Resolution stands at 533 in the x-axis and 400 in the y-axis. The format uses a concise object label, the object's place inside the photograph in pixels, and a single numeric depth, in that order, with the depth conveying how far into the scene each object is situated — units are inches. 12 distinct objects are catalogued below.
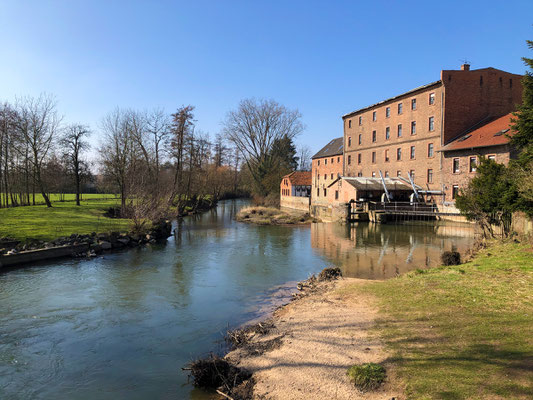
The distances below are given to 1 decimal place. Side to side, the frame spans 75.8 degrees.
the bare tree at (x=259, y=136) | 2150.6
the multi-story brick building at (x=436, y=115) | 1332.4
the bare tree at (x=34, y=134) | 1152.2
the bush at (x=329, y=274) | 482.9
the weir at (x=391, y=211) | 1309.1
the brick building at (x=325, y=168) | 1998.0
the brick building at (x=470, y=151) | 1103.0
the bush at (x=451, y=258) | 522.6
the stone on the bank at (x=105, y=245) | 743.9
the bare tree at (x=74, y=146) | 1357.0
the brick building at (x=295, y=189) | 2194.9
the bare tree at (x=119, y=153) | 1416.1
